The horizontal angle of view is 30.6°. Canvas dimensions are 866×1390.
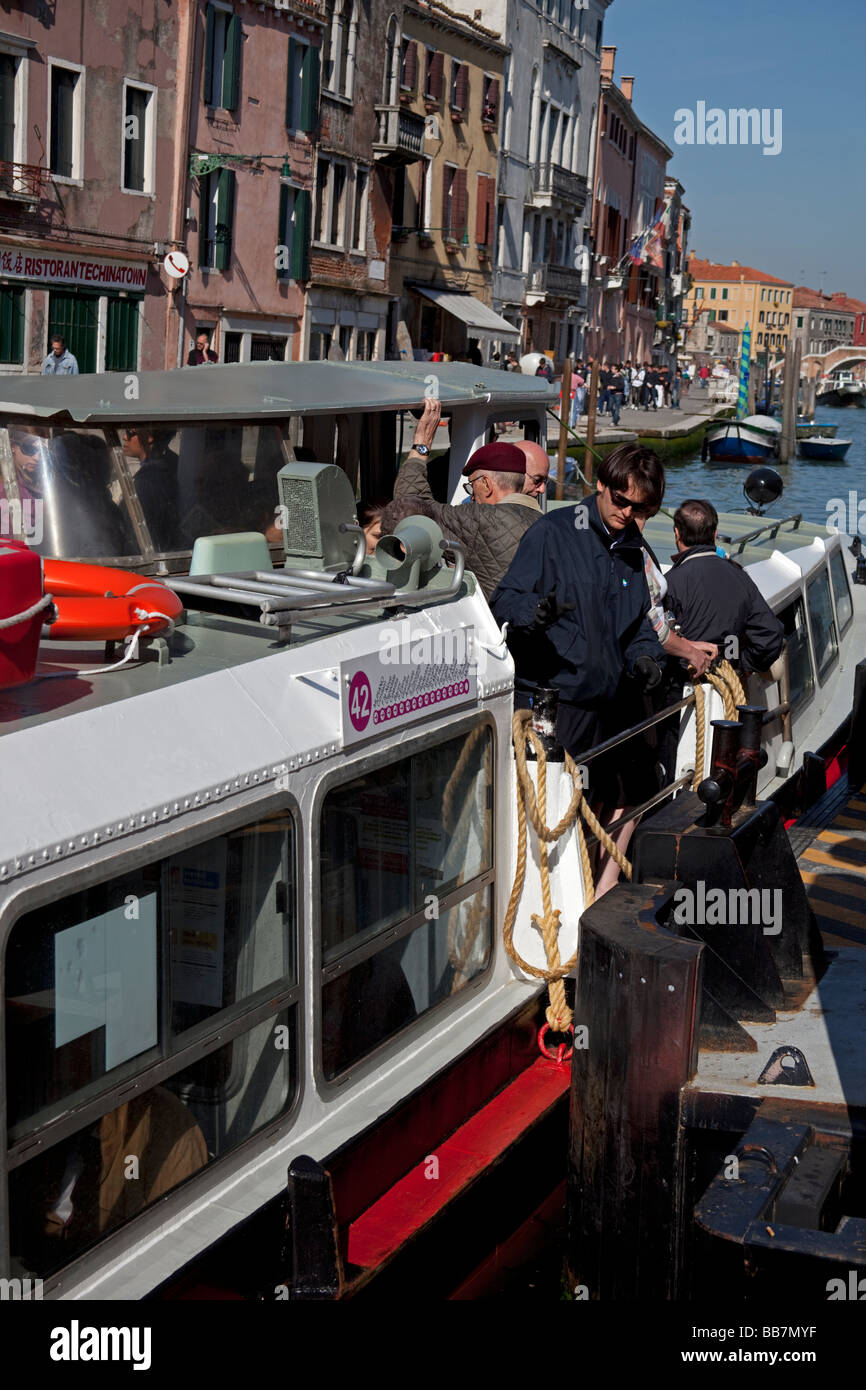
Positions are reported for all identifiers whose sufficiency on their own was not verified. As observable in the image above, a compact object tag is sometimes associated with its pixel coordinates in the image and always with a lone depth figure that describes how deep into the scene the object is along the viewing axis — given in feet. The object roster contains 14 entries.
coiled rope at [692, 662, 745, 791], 20.88
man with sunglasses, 16.33
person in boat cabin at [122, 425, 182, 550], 15.97
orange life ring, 11.78
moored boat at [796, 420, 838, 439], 210.79
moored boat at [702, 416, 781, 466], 164.55
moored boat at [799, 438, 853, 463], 191.11
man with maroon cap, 18.11
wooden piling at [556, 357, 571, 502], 55.55
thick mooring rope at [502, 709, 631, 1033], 15.56
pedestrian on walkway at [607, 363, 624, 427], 152.76
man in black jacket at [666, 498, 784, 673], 21.43
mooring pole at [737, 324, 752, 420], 210.59
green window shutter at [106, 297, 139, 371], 83.10
